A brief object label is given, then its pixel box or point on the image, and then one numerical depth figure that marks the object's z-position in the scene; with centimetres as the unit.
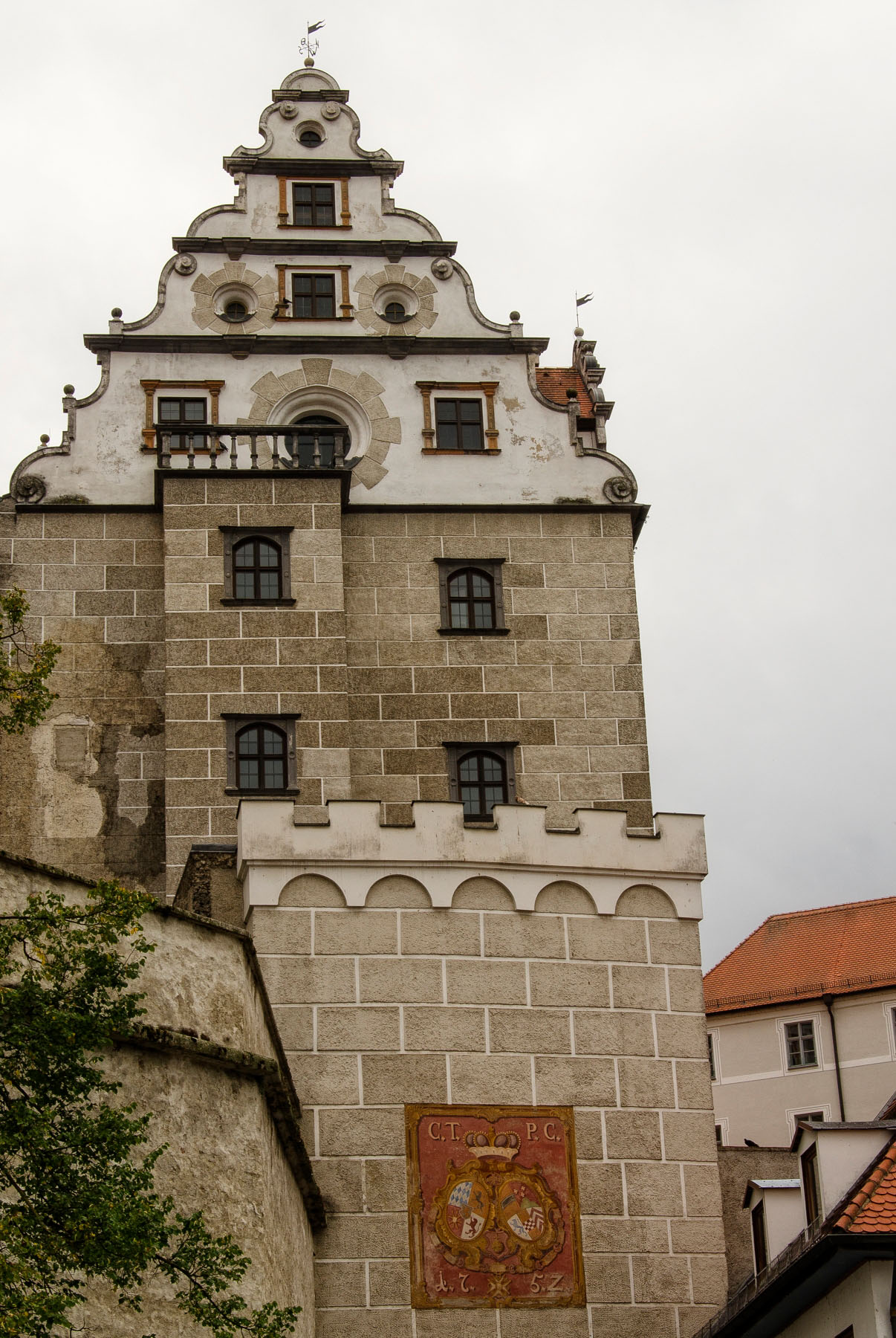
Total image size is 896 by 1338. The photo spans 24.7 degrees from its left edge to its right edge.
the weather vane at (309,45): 3447
